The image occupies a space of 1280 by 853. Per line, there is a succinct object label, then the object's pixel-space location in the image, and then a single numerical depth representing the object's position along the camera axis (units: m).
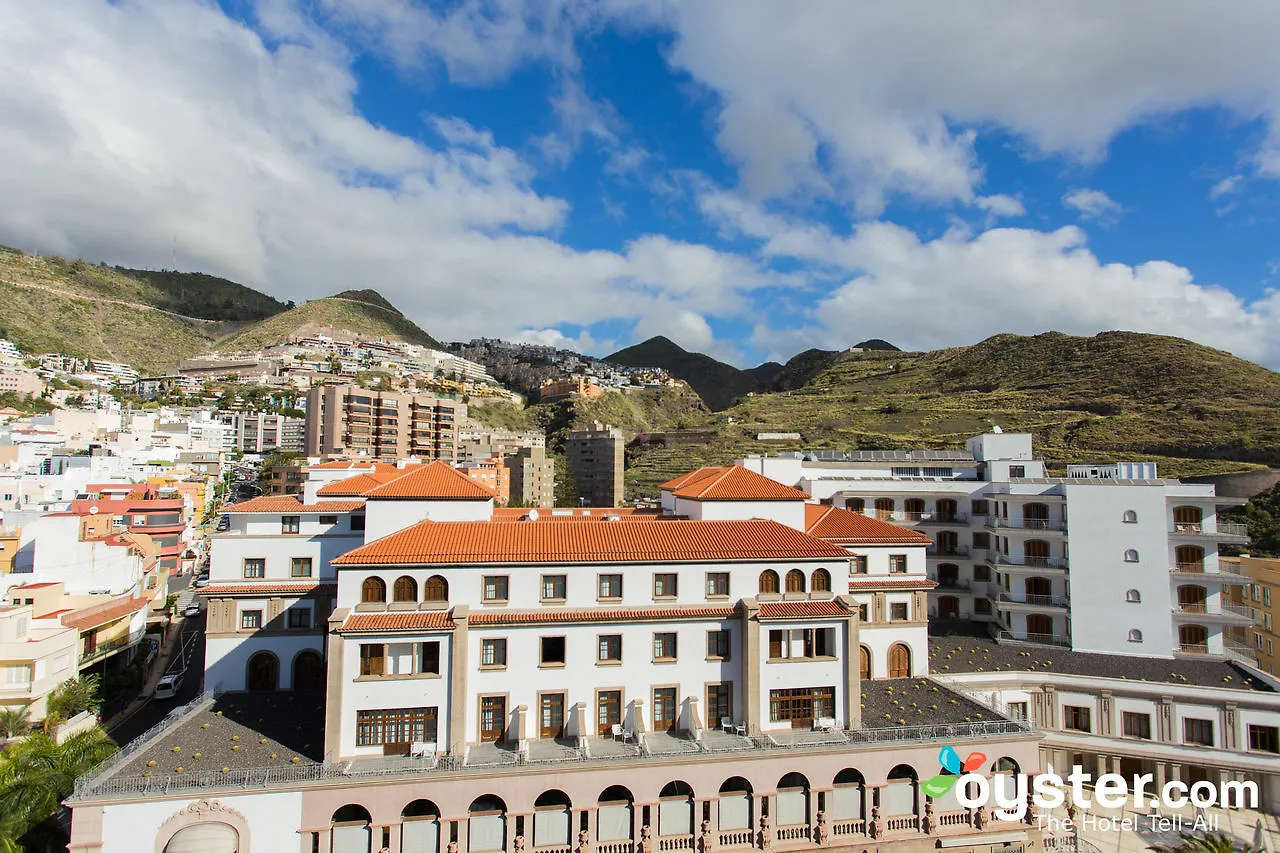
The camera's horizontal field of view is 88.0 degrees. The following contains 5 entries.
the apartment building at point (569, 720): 19.97
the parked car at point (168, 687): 35.22
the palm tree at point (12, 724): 26.95
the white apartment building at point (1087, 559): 31.59
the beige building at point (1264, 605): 36.47
